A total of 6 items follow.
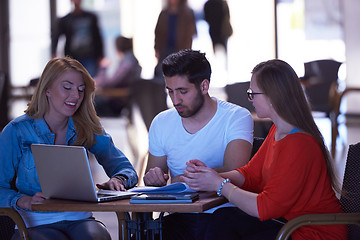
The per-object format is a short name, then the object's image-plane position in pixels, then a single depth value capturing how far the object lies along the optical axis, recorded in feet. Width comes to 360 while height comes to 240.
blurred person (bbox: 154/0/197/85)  54.91
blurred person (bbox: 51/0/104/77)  64.23
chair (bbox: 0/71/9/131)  39.75
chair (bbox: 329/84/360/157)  38.80
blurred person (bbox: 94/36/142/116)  67.56
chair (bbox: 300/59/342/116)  56.49
